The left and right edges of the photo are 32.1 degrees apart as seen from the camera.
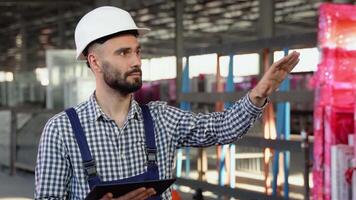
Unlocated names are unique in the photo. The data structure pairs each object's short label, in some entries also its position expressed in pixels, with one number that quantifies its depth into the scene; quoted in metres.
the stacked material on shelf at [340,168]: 3.87
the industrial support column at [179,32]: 16.17
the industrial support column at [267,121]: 6.13
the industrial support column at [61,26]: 27.53
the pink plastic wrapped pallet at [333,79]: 4.07
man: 2.17
